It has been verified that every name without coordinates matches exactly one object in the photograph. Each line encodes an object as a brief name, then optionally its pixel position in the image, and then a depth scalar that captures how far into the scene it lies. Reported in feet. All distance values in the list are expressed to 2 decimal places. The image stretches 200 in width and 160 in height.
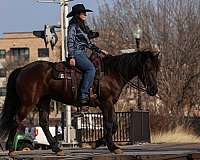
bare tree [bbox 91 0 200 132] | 114.52
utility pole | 84.94
